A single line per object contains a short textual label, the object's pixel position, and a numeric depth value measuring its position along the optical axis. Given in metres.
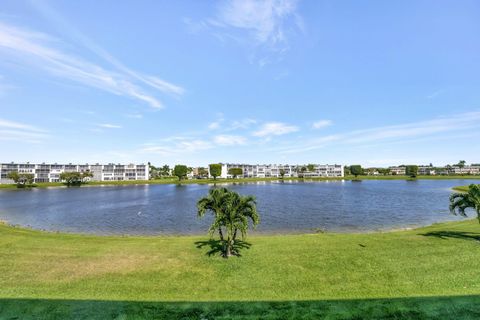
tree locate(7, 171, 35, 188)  162.00
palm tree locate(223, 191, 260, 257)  21.33
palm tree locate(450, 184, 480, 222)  25.44
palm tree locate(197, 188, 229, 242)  21.86
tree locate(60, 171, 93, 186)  176.25
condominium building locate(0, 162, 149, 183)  184.75
